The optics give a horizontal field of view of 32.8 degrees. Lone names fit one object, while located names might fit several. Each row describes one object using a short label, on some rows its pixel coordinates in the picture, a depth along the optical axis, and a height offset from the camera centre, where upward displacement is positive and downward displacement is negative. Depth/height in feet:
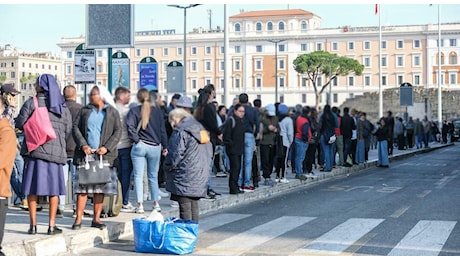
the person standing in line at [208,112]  43.34 +0.59
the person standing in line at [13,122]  39.29 +0.15
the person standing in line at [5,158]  27.25 -1.20
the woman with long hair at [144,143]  39.88 -1.02
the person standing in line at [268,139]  56.13 -1.20
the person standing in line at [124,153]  40.28 -1.55
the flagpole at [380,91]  212.23 +8.19
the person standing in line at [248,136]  51.85 -0.90
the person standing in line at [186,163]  32.07 -1.65
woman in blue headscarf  31.96 -1.46
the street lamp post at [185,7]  137.90 +20.61
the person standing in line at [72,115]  38.42 +0.42
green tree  421.67 +30.99
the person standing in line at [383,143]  86.02 -2.38
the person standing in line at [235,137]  48.83 -0.91
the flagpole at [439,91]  227.20 +8.98
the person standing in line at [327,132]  71.41 -0.94
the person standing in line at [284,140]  59.21 -1.37
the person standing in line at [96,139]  34.17 -0.71
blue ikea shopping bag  30.32 -4.43
